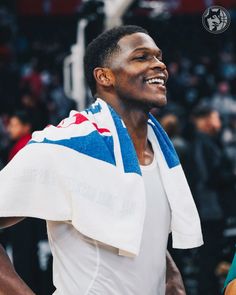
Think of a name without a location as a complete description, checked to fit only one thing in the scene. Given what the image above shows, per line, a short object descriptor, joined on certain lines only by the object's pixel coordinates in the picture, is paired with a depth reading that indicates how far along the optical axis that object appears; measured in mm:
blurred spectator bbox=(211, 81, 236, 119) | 12906
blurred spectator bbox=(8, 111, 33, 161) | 6109
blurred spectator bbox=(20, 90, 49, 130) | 6296
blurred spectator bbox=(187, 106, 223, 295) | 6219
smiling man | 2357
